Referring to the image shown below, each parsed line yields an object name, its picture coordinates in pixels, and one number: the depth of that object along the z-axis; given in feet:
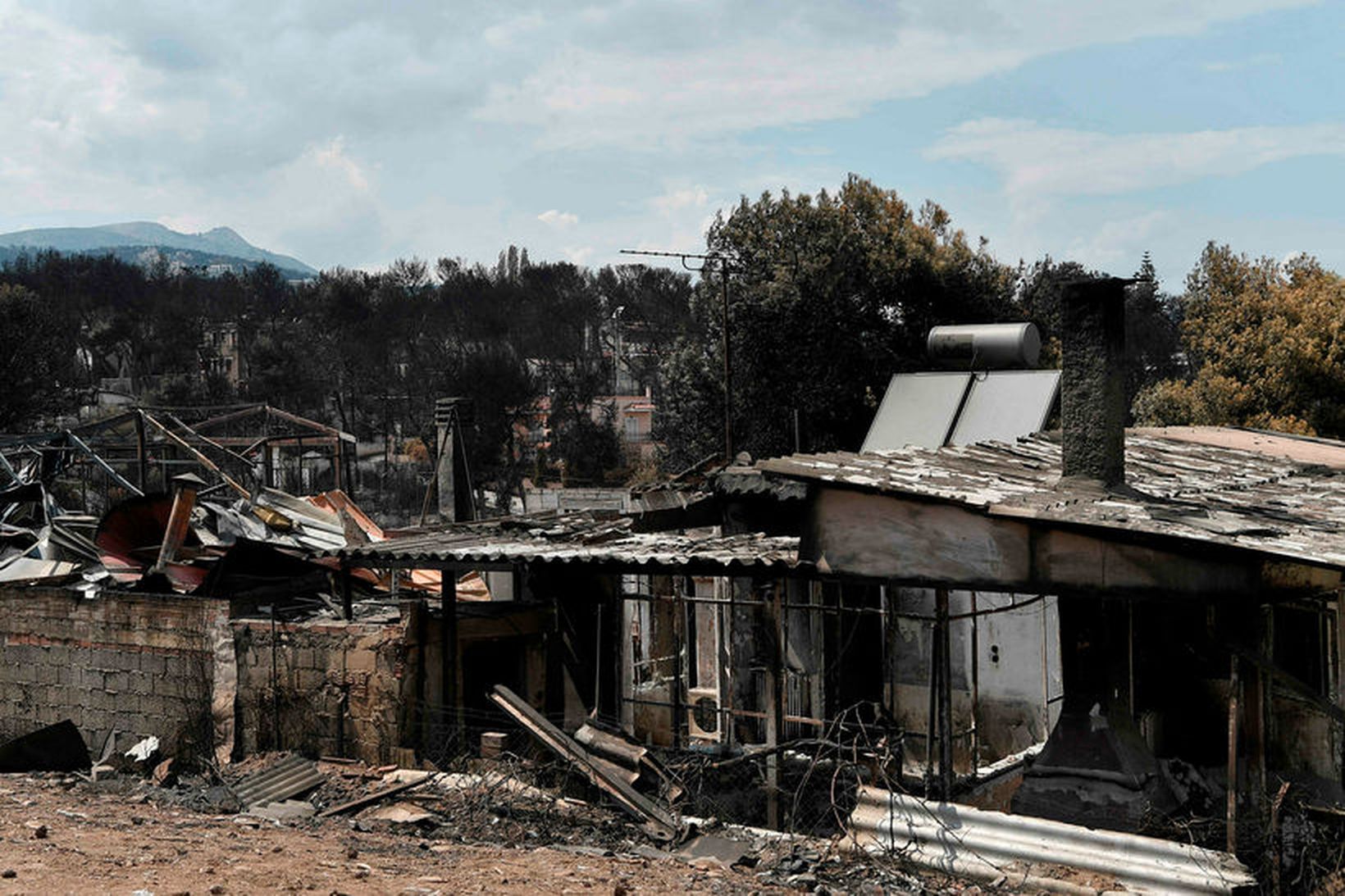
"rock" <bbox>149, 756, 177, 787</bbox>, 45.70
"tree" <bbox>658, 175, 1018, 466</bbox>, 97.55
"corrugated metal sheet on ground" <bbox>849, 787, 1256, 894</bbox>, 25.90
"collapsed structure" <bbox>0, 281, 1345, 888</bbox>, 29.68
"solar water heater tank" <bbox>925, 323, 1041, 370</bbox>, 58.75
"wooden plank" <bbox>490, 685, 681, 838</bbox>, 34.78
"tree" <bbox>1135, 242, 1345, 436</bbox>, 73.61
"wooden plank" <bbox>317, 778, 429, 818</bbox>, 38.78
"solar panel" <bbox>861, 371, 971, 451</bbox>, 54.90
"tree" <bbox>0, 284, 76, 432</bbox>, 120.26
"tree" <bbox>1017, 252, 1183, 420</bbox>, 132.46
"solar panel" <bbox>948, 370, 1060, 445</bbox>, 53.01
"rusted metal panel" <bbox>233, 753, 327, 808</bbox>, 41.52
